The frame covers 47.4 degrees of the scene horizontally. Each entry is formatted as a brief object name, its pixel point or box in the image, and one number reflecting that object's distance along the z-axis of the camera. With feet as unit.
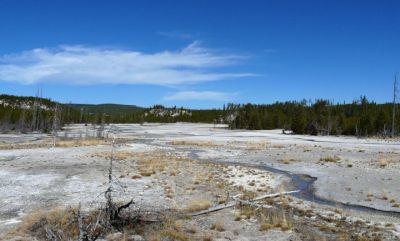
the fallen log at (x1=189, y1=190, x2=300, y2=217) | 58.00
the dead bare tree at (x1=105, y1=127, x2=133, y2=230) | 49.45
